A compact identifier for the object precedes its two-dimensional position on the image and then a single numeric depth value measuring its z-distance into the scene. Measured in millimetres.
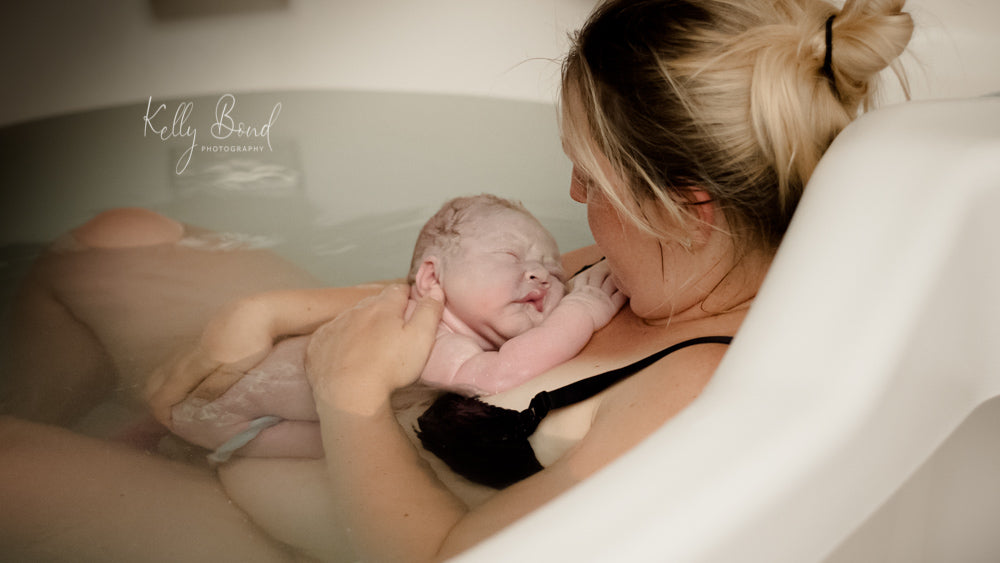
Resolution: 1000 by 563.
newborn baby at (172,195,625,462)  1076
